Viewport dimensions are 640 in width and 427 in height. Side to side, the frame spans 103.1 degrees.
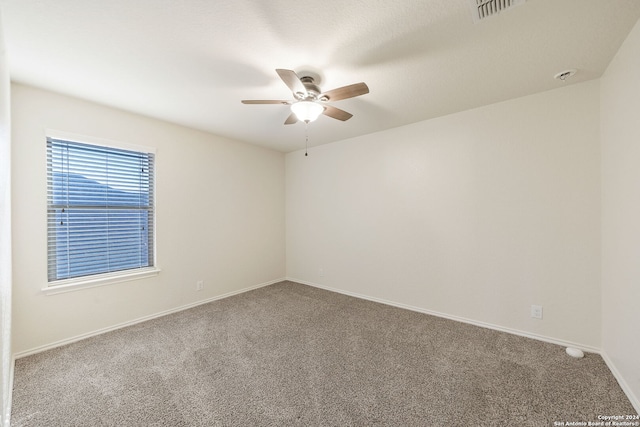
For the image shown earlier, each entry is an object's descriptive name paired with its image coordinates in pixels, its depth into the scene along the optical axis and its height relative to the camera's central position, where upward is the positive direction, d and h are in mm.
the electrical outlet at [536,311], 2477 -968
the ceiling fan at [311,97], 1850 +923
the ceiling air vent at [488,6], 1354 +1138
